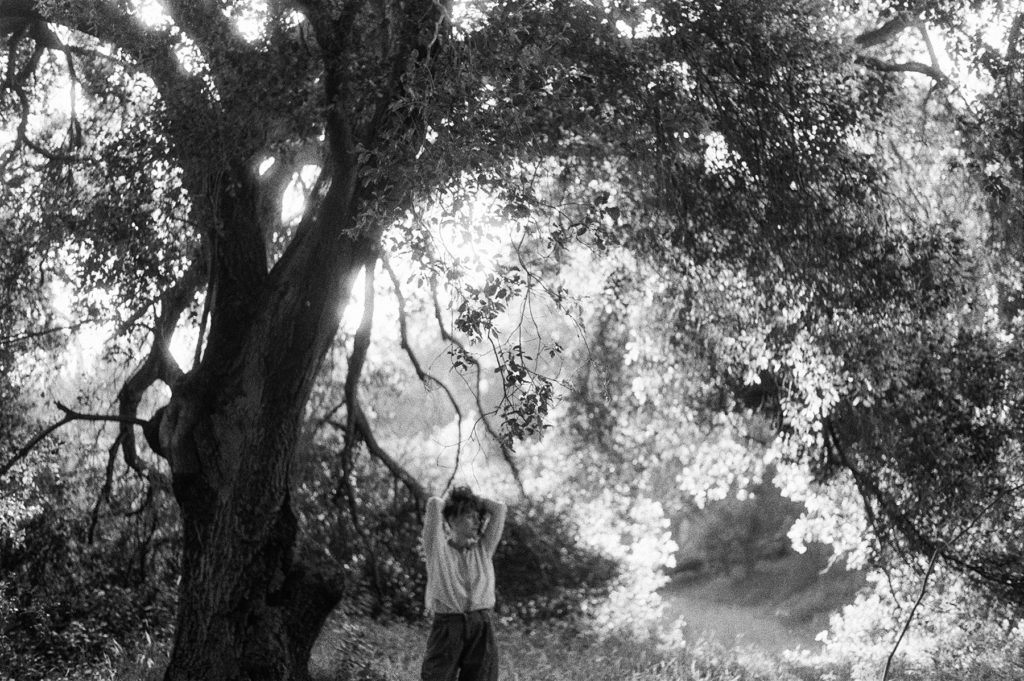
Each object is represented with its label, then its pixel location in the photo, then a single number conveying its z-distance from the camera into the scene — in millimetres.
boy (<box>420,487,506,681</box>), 6020
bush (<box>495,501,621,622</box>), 16984
